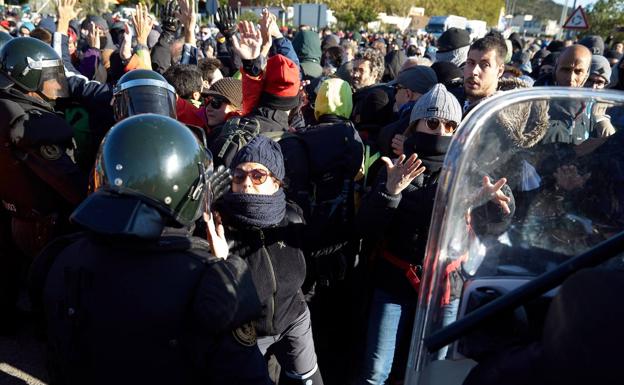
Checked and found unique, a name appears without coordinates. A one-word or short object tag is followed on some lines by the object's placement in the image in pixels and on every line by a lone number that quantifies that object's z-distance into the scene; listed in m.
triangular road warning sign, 13.55
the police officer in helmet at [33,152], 2.77
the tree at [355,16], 36.31
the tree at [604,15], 29.31
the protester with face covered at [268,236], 2.21
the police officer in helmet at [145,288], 1.41
